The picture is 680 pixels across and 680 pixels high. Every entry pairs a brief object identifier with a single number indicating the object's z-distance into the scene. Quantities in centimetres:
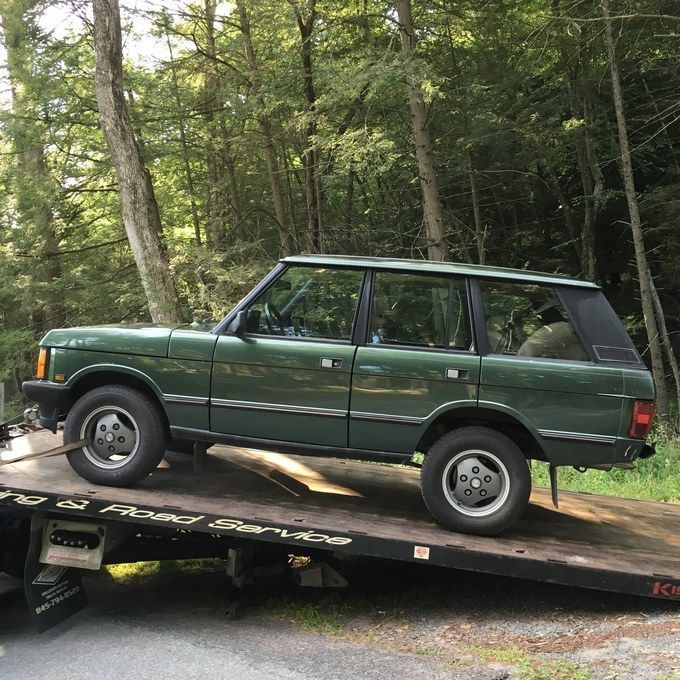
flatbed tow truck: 387
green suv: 414
